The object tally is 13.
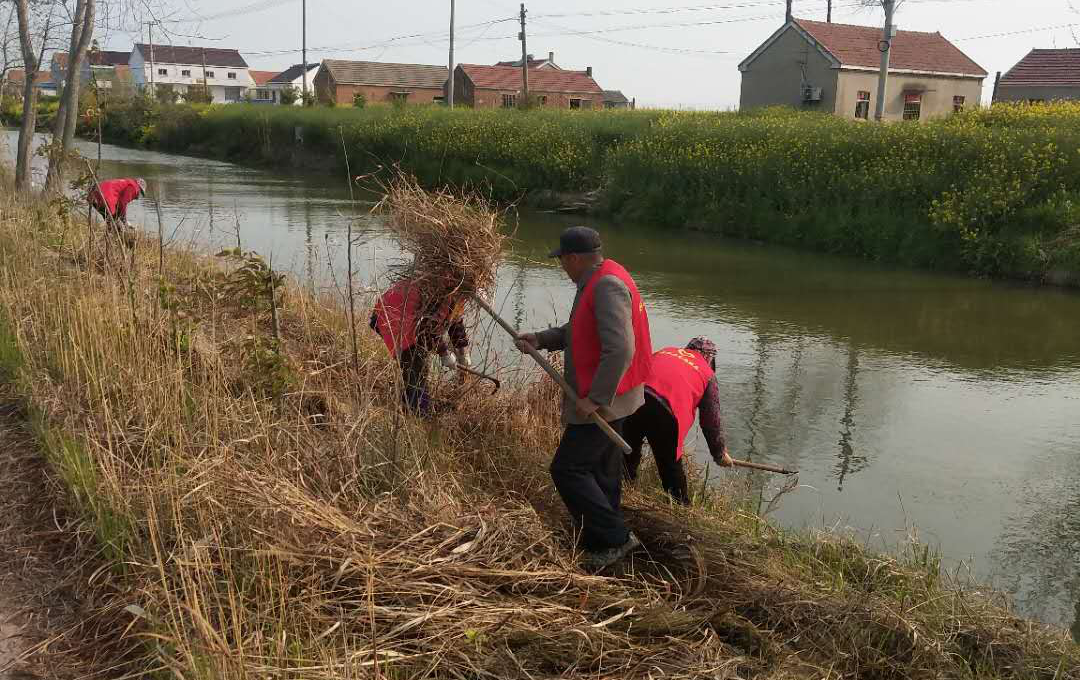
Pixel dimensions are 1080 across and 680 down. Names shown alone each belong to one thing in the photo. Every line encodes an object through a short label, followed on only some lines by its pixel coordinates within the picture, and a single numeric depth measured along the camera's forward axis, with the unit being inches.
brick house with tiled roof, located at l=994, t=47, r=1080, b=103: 1327.5
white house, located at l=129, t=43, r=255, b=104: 3582.7
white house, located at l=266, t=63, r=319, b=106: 3425.4
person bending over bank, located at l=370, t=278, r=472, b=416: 185.0
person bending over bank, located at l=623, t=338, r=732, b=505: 182.4
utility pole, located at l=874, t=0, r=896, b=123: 882.1
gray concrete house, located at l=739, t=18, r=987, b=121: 1393.9
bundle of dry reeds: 175.6
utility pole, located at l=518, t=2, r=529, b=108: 1443.2
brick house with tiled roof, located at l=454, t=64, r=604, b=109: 2210.9
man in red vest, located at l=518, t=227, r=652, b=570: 150.9
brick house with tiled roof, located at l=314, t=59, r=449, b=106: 2465.6
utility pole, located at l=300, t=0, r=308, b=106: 2028.8
